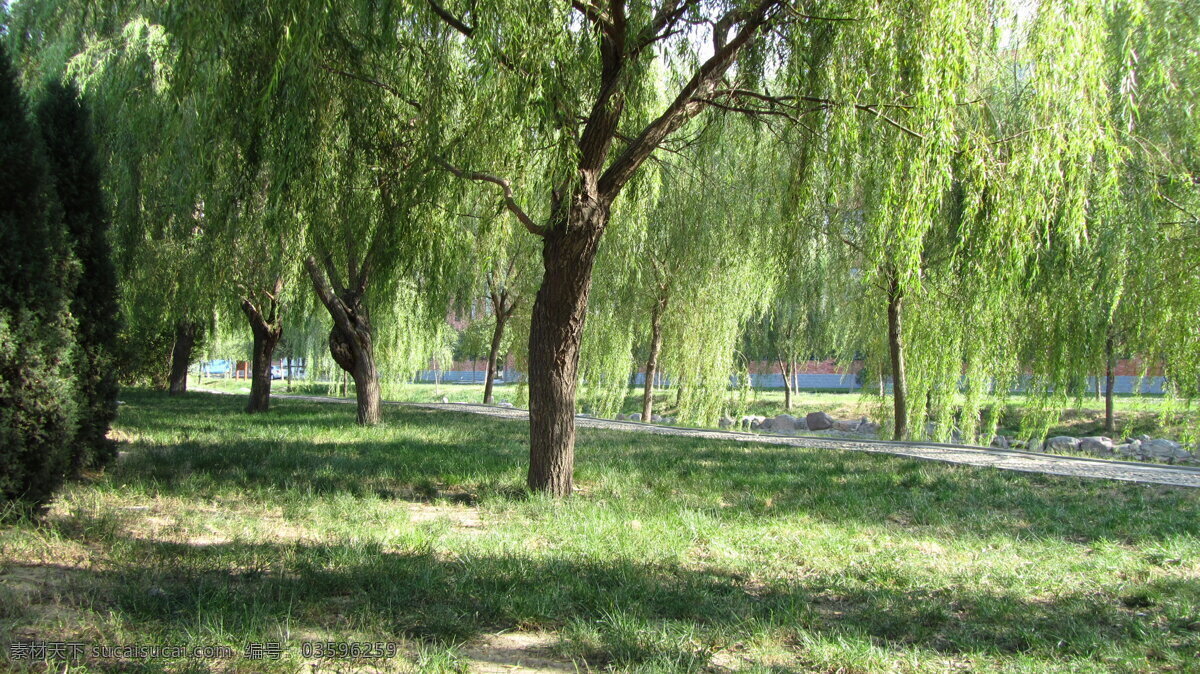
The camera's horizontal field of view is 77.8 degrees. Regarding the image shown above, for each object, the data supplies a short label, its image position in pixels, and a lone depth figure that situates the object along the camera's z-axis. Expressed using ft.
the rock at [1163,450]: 50.44
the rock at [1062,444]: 54.54
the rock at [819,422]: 79.05
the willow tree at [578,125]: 18.47
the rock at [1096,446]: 54.19
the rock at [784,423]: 77.41
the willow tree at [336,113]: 16.02
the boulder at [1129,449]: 52.65
